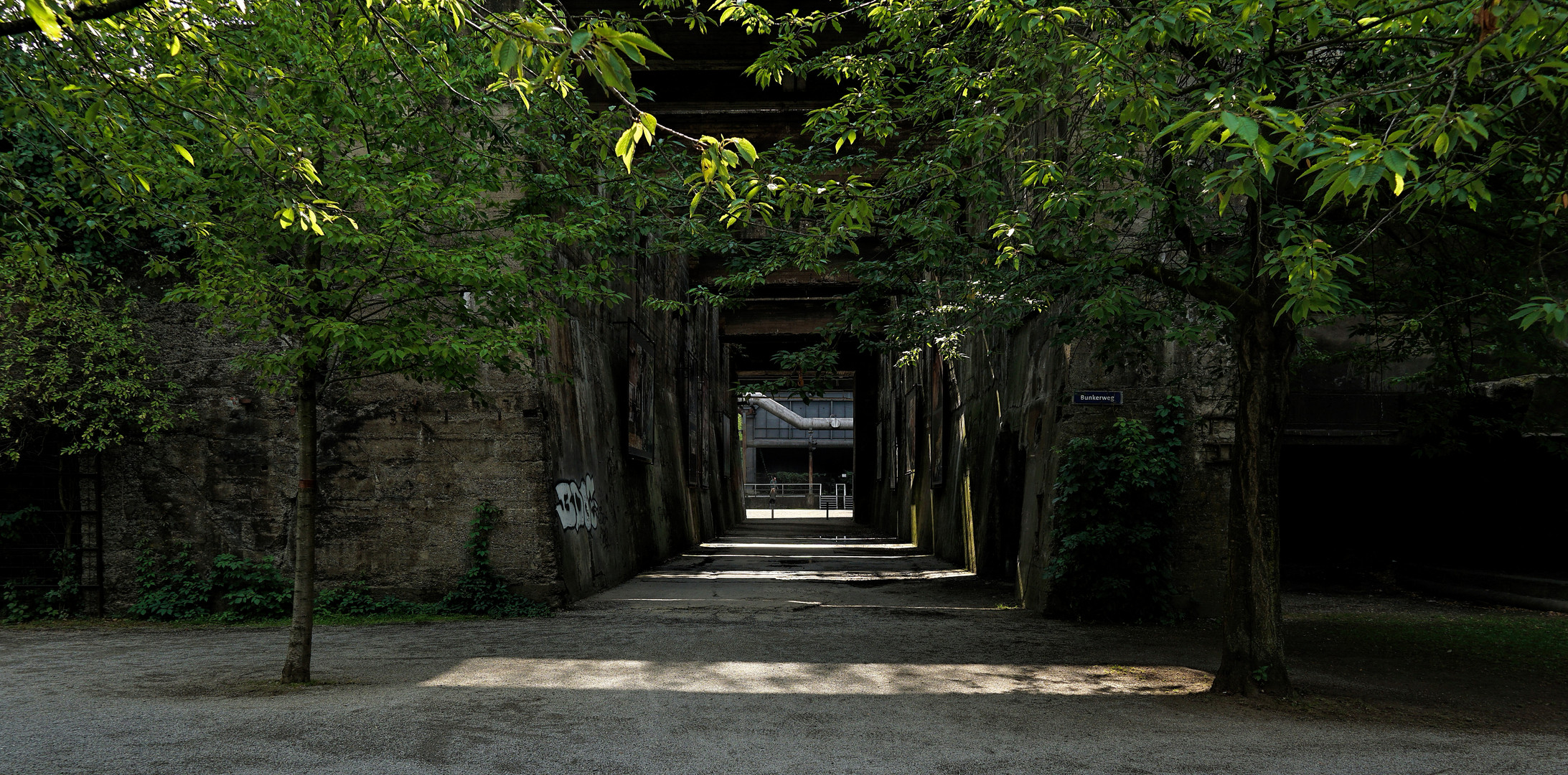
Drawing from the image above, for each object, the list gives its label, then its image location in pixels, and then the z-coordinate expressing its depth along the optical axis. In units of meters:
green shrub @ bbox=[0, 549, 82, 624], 10.87
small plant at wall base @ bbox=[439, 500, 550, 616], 10.85
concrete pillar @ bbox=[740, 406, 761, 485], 63.50
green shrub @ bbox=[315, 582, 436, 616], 10.80
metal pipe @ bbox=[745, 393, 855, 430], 61.59
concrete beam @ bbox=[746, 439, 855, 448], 63.84
